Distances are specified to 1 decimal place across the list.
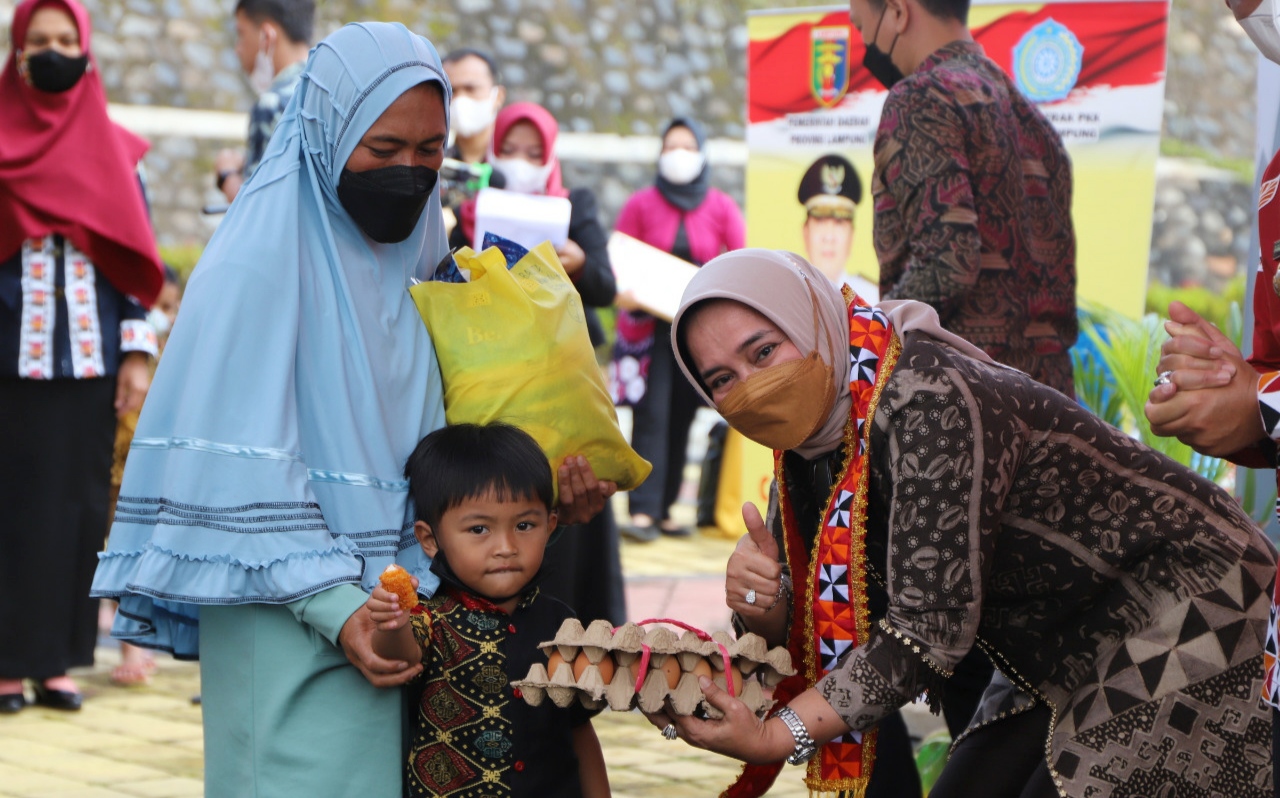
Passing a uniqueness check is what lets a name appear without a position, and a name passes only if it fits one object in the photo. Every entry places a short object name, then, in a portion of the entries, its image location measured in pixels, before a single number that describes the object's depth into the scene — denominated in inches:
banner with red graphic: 221.3
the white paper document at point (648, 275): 323.3
